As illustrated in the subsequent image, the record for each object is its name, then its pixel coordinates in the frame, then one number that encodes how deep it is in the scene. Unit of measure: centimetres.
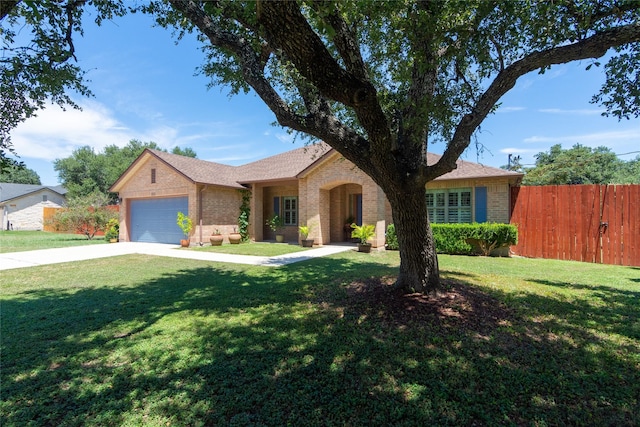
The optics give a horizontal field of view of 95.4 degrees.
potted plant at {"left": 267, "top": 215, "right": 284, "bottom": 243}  1747
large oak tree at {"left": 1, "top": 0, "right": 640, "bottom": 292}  382
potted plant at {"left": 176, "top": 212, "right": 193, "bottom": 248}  1557
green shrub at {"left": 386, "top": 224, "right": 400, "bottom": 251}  1350
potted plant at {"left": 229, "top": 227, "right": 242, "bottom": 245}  1695
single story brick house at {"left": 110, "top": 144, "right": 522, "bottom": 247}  1287
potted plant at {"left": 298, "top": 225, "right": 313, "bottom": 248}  1502
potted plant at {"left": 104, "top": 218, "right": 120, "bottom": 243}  1901
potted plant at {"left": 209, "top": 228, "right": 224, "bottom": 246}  1599
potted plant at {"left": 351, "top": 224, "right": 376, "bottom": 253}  1296
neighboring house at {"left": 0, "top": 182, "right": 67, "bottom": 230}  3356
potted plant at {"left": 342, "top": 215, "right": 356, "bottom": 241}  1700
